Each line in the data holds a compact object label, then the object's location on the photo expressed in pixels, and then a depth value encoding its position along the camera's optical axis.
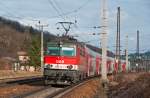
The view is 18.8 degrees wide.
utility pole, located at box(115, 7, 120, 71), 64.54
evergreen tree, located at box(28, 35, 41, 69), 92.58
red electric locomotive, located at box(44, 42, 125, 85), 30.92
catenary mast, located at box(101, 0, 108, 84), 35.66
